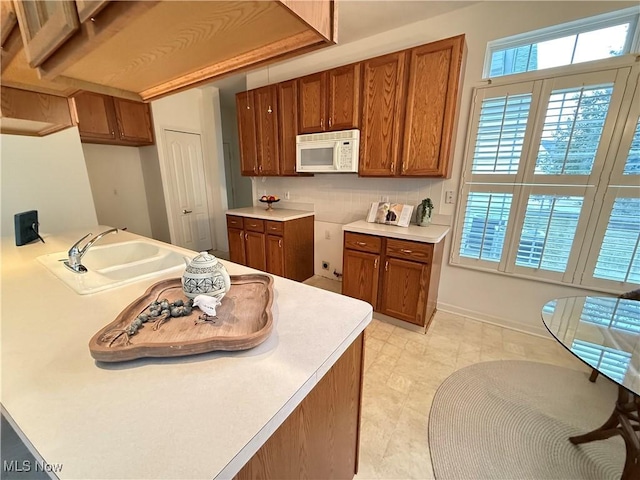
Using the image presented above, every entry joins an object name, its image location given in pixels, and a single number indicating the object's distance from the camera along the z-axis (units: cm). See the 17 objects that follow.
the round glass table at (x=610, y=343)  98
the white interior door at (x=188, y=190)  376
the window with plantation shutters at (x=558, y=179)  173
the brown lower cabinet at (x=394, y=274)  208
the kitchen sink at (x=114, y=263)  108
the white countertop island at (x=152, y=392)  42
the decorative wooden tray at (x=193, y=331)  62
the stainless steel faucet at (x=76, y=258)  122
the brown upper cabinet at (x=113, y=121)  295
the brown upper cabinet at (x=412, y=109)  194
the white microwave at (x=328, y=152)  241
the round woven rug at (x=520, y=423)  121
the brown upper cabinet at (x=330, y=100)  235
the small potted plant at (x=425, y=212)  236
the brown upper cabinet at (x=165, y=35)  51
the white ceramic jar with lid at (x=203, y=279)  78
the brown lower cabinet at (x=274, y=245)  291
